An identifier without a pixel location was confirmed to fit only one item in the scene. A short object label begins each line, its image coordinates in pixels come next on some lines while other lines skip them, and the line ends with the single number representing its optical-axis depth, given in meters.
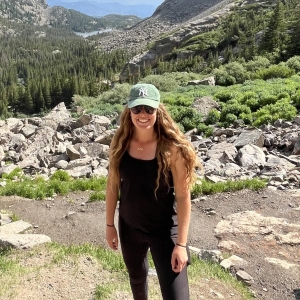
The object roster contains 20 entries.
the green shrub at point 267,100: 15.99
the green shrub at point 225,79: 29.92
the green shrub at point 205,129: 14.34
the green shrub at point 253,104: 16.08
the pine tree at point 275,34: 47.12
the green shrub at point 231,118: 14.99
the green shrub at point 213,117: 15.66
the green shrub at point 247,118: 14.77
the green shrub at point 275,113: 13.89
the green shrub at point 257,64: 33.69
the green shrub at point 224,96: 18.52
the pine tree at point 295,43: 41.47
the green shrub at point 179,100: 19.61
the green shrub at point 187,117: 15.70
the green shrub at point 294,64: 26.92
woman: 3.03
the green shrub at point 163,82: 32.63
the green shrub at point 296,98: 15.07
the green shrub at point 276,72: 25.20
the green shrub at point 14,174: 11.77
